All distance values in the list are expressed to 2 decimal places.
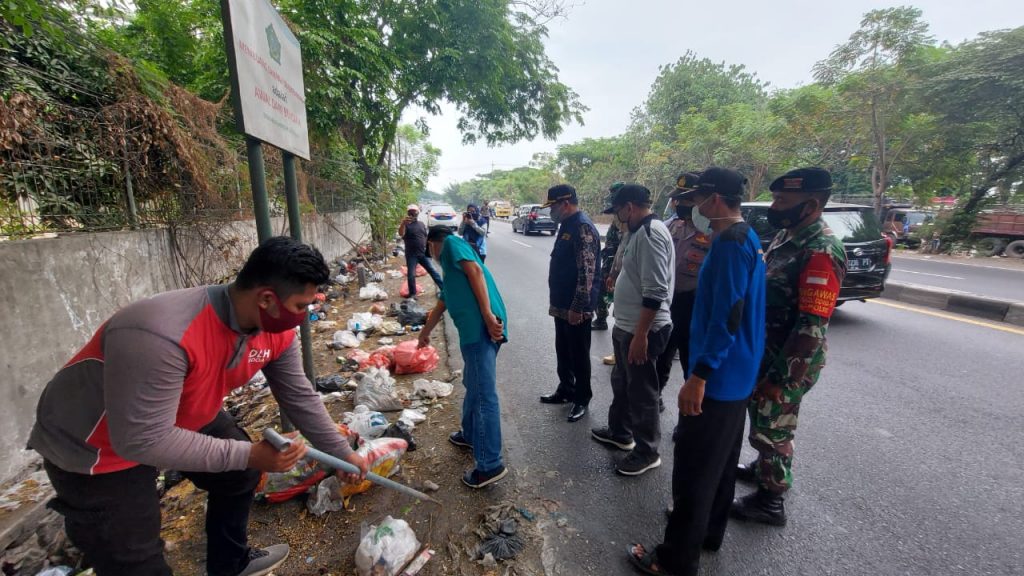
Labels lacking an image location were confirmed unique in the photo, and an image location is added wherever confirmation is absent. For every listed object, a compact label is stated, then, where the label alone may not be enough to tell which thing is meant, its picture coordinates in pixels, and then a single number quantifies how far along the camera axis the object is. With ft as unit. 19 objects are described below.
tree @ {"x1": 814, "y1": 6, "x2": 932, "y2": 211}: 38.75
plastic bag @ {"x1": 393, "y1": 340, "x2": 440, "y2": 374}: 13.39
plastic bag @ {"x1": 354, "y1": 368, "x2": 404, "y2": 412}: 11.02
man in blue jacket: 5.41
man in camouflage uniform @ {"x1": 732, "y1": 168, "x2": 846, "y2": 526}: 6.78
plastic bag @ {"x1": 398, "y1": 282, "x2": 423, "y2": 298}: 23.70
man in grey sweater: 8.09
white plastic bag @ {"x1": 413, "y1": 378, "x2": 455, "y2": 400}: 11.80
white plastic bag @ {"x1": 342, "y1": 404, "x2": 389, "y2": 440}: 9.11
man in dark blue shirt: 10.48
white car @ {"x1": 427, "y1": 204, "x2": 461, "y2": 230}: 50.80
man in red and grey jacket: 3.92
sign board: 6.04
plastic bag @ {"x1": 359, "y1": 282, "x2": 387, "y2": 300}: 22.62
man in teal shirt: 7.79
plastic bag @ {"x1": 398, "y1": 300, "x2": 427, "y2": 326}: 18.42
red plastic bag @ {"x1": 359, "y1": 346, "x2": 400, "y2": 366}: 13.53
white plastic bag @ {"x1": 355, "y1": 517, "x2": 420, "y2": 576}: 6.11
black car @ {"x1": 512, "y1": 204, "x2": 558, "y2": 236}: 66.90
